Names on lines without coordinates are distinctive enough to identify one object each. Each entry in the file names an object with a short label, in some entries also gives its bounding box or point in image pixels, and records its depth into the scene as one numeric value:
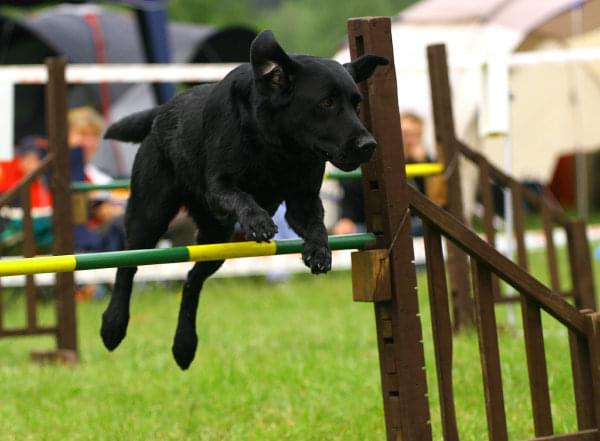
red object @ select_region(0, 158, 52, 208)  18.39
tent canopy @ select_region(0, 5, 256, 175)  25.17
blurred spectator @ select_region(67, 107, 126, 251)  18.73
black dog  6.36
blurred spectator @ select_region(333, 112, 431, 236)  19.23
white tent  28.37
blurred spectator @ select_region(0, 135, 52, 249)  18.55
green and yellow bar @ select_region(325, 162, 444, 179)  10.29
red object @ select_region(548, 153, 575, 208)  35.53
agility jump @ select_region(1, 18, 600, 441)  7.10
